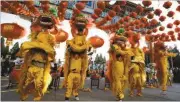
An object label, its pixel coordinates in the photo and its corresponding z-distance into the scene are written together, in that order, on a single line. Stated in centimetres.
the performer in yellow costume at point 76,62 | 711
